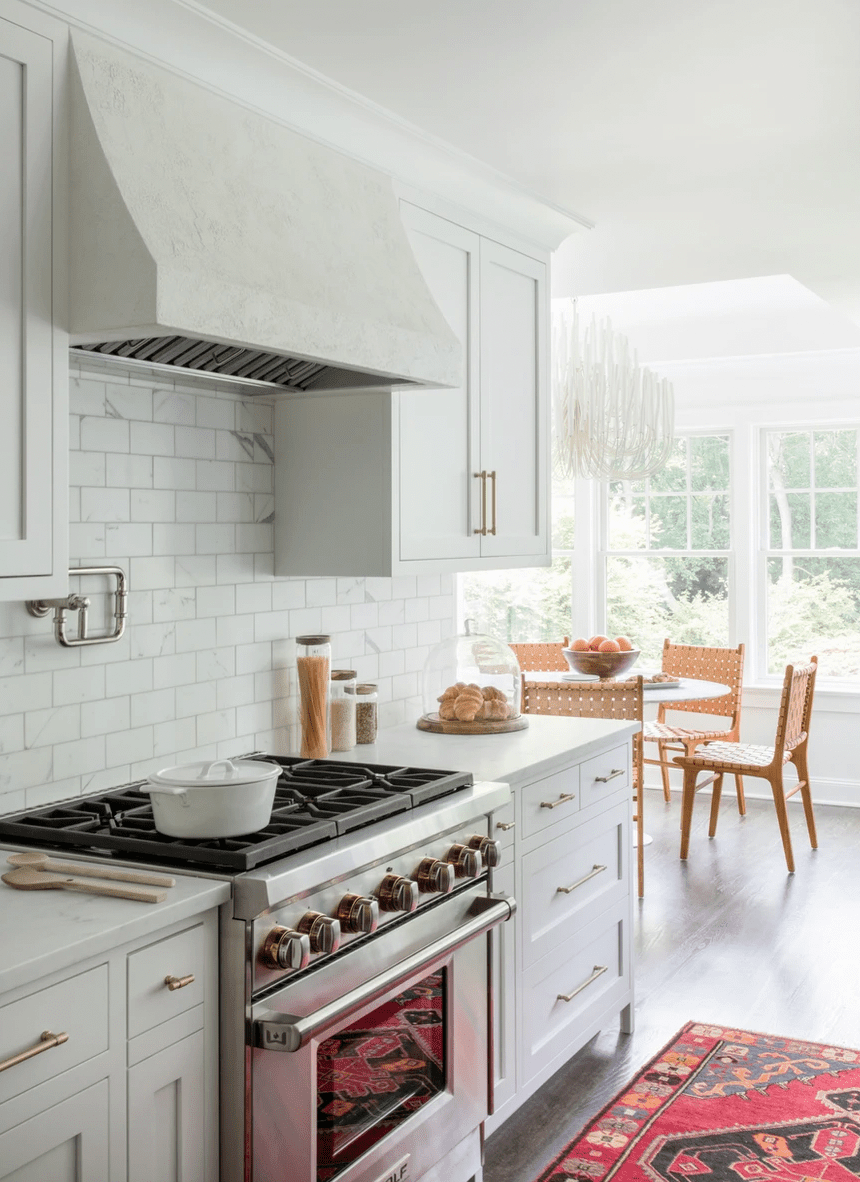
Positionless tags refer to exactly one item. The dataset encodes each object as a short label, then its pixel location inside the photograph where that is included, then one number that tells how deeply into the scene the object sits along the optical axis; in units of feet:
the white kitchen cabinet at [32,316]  6.08
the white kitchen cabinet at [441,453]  9.46
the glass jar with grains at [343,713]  9.93
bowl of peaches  18.02
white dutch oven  6.48
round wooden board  10.82
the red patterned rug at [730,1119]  8.99
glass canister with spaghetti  9.52
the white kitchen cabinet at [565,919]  9.23
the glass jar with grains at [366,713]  10.39
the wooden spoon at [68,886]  5.68
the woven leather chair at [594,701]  15.87
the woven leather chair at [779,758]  17.61
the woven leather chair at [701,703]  19.90
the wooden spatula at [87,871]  5.90
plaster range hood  6.31
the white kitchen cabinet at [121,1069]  4.91
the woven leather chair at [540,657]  21.52
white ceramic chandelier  16.74
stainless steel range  6.01
